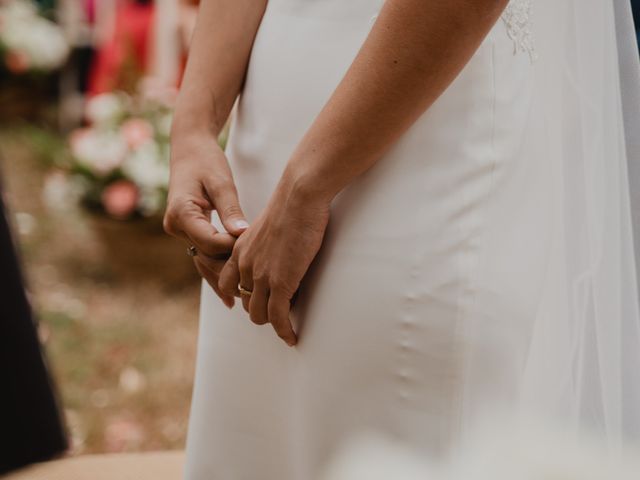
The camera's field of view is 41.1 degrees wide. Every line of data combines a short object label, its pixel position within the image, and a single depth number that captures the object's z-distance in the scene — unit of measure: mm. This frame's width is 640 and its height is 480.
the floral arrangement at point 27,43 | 5477
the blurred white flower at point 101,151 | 3596
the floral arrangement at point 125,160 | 3449
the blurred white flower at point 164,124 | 3672
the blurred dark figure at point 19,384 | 1003
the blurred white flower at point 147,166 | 3492
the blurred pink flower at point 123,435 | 2504
